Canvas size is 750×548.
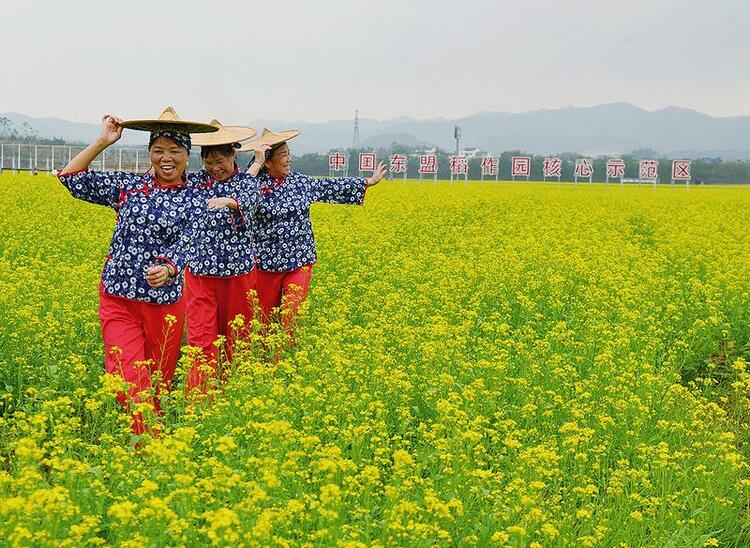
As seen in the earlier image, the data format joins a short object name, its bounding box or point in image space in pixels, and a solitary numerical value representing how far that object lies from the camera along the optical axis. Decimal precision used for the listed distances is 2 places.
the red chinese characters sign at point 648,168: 52.74
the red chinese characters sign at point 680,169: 53.28
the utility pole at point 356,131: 89.40
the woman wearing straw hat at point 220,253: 6.77
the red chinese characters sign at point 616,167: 57.14
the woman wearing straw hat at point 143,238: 5.73
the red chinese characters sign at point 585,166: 61.88
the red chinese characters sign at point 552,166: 62.31
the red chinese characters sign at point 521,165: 64.38
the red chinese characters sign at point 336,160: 50.25
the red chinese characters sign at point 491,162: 63.29
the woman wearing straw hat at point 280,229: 7.40
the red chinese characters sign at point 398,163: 57.38
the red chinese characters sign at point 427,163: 56.80
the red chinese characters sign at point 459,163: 55.03
